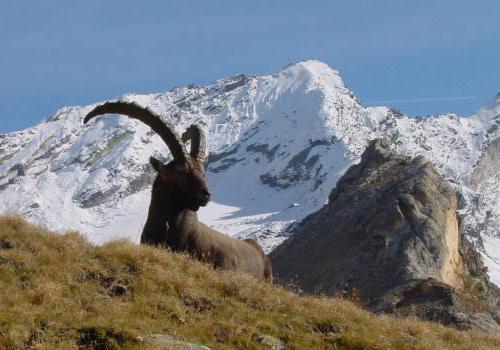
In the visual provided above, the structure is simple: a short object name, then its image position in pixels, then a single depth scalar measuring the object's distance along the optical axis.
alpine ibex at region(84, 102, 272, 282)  17.95
